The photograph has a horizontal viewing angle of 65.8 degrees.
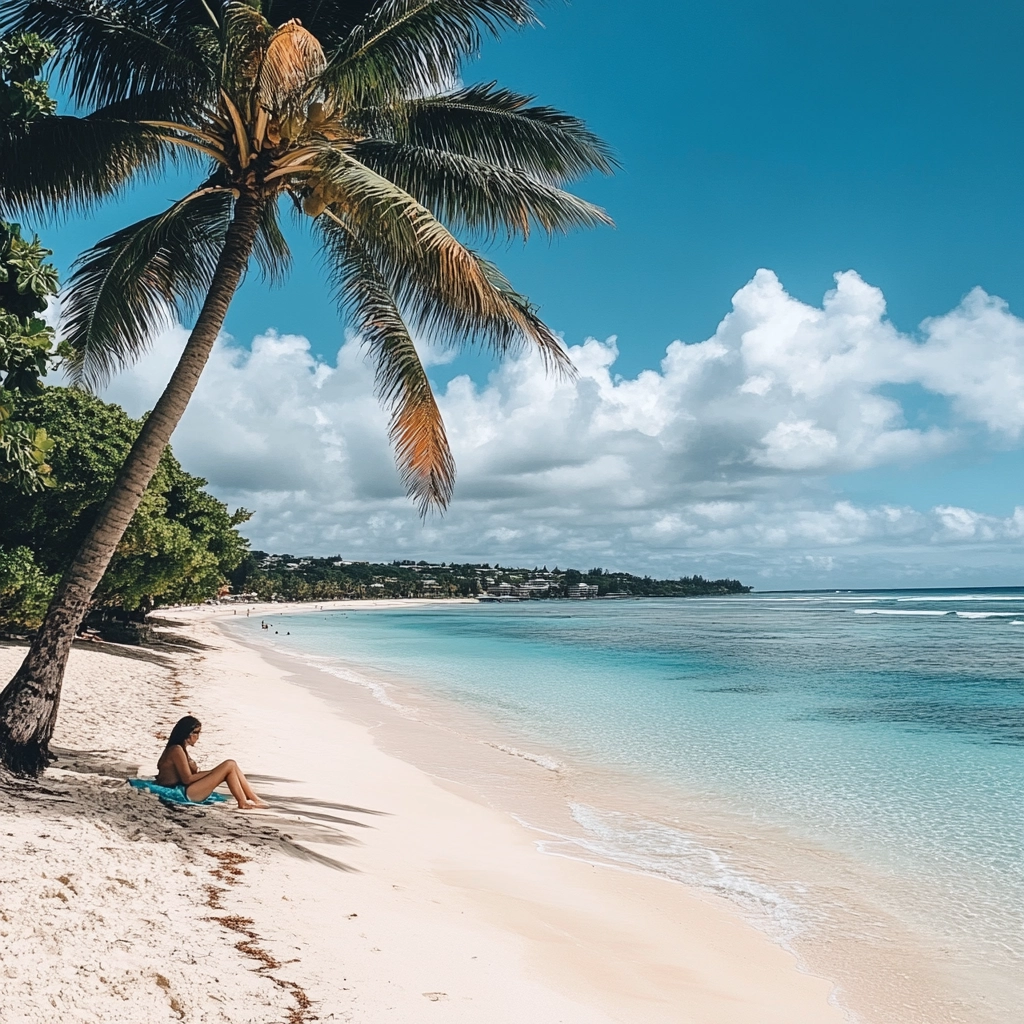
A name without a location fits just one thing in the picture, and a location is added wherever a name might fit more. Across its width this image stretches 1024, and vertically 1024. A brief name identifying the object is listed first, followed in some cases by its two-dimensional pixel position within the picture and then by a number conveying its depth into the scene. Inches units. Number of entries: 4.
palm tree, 261.4
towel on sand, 261.9
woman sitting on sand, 264.4
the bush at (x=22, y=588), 589.3
